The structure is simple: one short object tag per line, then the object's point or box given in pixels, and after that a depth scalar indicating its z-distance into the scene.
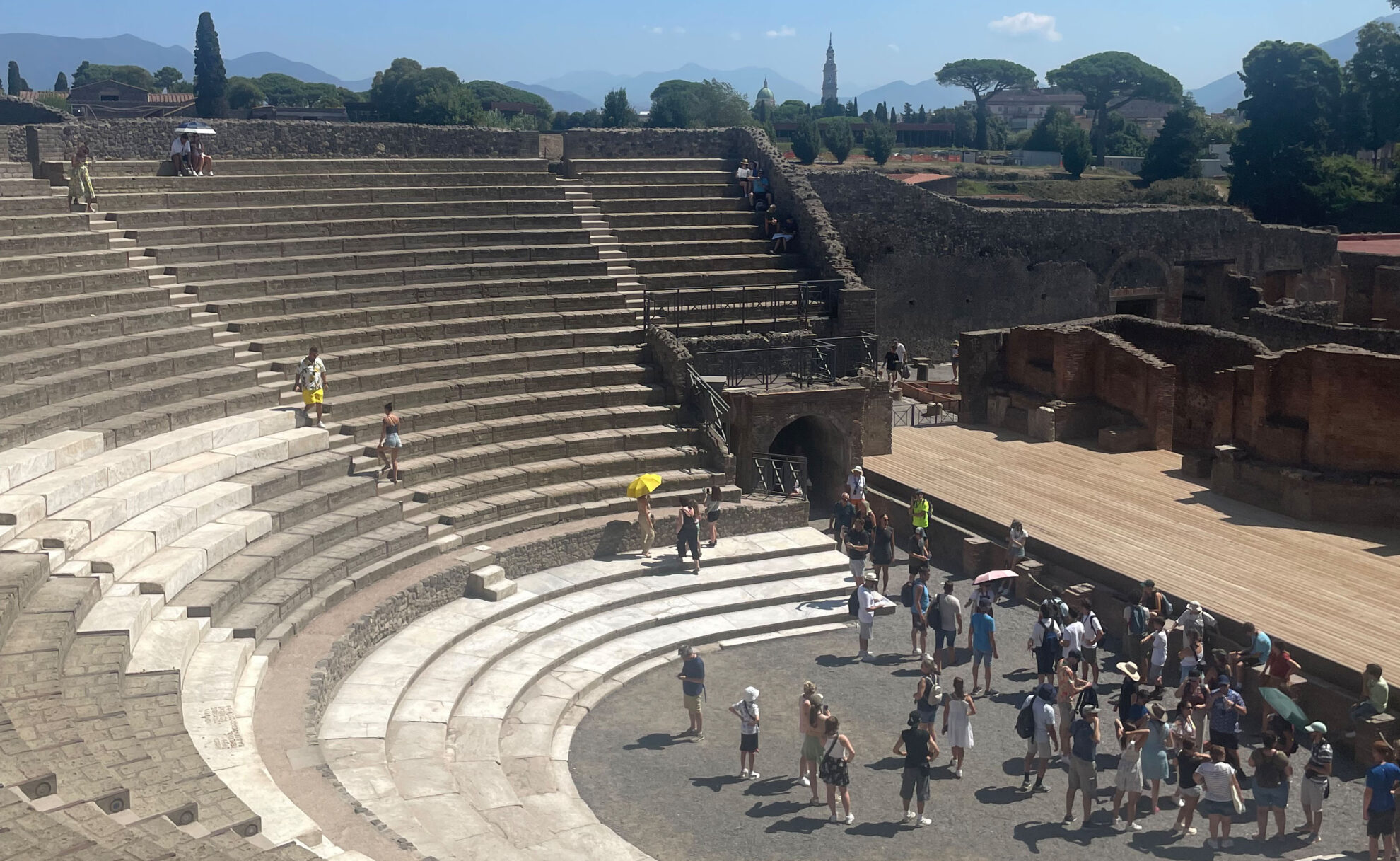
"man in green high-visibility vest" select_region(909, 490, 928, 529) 17.98
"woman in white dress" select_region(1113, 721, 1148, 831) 11.48
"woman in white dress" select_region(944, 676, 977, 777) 12.32
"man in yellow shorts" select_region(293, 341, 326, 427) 17.02
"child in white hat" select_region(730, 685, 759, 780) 12.30
